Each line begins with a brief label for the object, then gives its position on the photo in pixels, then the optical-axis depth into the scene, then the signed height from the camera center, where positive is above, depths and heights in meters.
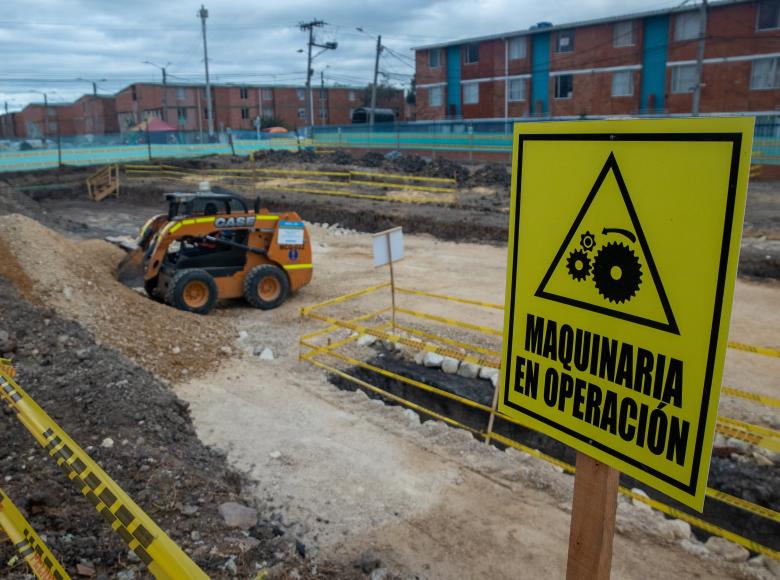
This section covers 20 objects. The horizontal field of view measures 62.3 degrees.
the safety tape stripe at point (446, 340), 9.16 -3.10
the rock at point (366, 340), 11.03 -3.35
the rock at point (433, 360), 10.37 -3.46
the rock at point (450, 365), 10.23 -3.49
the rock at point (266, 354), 10.27 -3.35
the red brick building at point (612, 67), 37.78 +4.85
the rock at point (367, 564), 5.07 -3.27
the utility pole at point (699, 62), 27.42 +3.36
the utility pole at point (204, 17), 51.50 +9.59
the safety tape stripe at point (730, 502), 5.22 -3.14
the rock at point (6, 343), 7.87 -2.47
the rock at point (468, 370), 10.12 -3.54
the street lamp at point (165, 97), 61.64 +4.07
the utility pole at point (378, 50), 54.85 +7.46
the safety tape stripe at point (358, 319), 10.04 -3.02
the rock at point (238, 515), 5.14 -2.97
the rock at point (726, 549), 5.61 -3.53
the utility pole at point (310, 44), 53.47 +7.78
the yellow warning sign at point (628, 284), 1.61 -0.40
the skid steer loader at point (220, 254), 12.02 -2.20
